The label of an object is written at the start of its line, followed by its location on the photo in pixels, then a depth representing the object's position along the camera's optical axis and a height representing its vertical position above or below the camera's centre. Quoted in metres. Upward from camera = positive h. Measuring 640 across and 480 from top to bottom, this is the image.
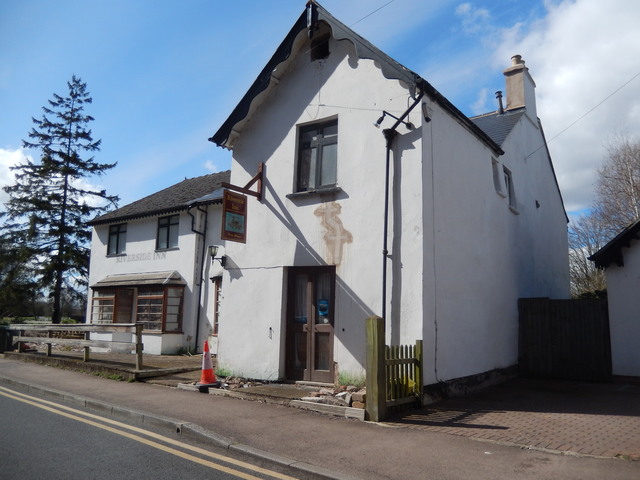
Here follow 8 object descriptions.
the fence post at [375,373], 7.12 -0.90
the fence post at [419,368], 8.05 -0.92
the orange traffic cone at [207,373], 9.62 -1.29
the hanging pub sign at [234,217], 10.18 +2.01
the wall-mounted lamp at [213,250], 15.10 +1.87
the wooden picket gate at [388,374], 7.15 -0.96
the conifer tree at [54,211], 29.36 +6.03
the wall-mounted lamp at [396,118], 8.93 +3.60
